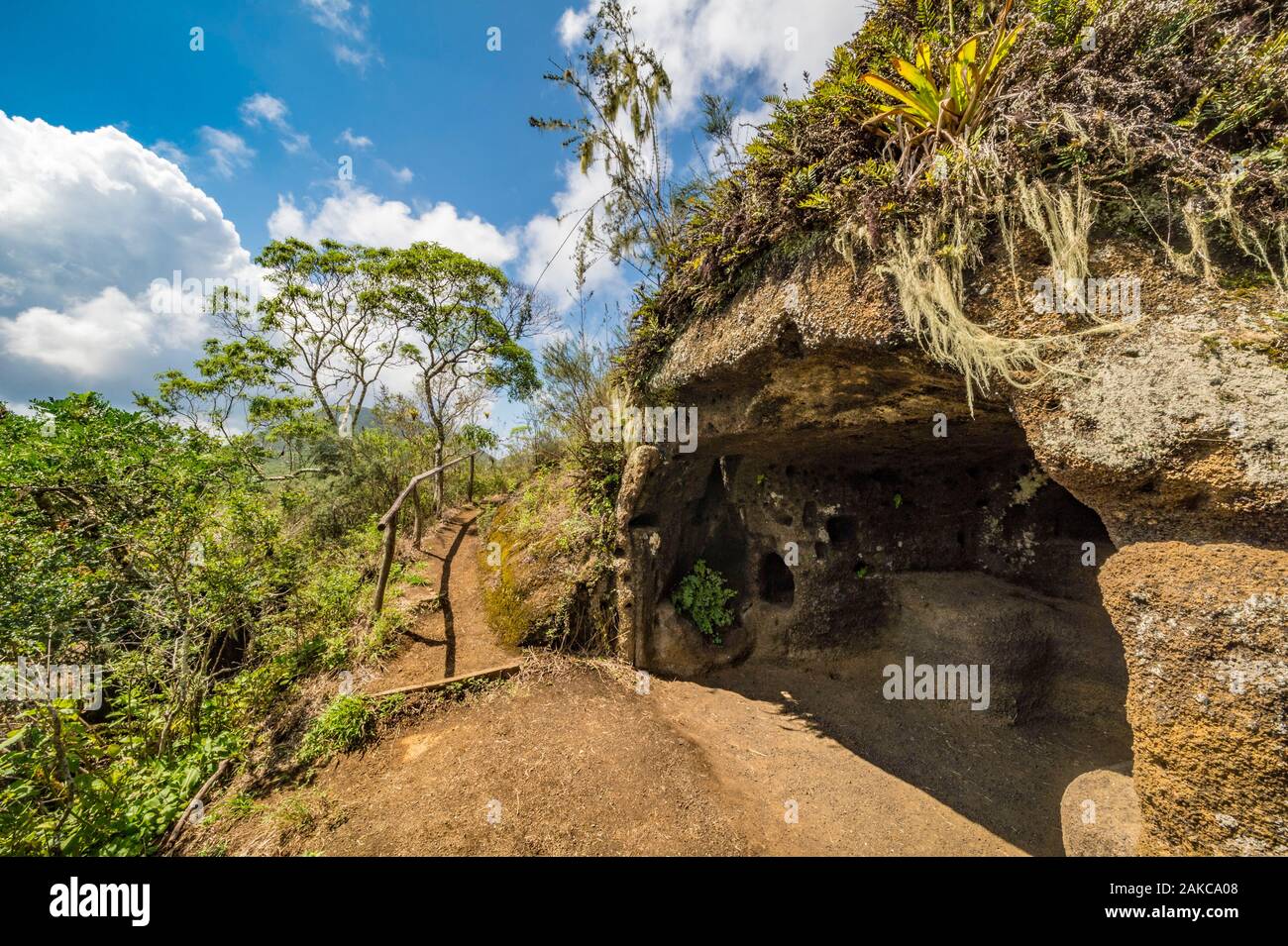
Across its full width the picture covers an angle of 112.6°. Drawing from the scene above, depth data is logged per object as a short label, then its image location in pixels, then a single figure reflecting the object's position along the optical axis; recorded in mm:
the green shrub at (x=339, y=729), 4211
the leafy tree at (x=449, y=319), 11680
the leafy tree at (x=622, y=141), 8148
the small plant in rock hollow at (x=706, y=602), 5695
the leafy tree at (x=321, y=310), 13891
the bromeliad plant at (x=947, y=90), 2344
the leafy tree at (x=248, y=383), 13969
